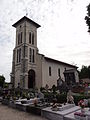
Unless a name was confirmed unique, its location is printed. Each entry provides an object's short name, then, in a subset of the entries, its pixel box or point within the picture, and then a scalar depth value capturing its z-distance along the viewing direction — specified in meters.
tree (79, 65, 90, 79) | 42.69
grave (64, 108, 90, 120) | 5.07
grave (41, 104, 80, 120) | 5.92
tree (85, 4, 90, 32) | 11.59
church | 20.37
